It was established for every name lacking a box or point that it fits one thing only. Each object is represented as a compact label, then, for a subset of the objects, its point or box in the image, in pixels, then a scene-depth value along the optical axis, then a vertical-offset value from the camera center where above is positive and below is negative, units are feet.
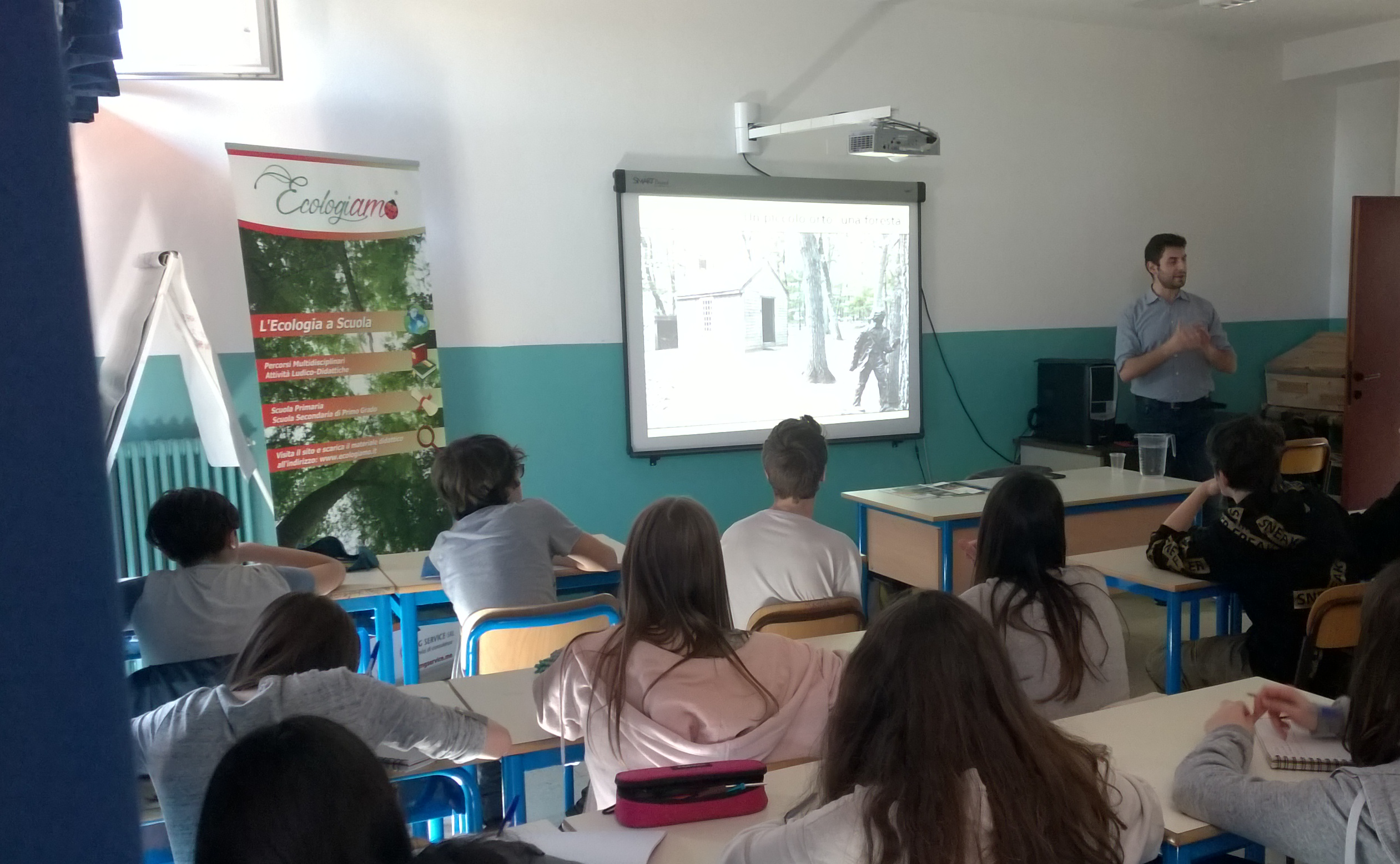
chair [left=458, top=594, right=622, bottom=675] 8.41 -2.52
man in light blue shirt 17.24 -0.69
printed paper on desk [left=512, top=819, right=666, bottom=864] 4.66 -2.39
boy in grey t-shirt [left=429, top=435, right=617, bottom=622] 9.61 -1.91
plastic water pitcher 14.65 -1.98
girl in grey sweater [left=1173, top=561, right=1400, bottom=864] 4.25 -2.15
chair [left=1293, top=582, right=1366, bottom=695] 7.79 -2.39
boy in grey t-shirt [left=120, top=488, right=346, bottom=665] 7.66 -1.86
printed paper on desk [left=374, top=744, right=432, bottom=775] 6.17 -2.57
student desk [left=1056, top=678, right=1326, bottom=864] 4.82 -2.43
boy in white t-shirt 9.07 -2.09
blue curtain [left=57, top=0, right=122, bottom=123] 5.95 +1.91
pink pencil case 4.98 -2.30
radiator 13.01 -1.73
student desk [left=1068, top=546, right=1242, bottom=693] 9.68 -2.62
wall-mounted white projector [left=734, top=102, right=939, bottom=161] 13.98 +2.64
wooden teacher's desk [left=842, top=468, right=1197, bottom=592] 13.09 -2.69
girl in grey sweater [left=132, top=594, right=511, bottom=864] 5.30 -1.95
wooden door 19.35 -0.88
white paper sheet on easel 12.66 -0.32
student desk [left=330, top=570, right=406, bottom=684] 10.39 -2.69
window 12.32 +3.77
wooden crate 20.93 -1.30
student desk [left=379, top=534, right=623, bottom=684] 10.64 -2.71
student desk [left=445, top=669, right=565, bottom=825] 6.44 -2.53
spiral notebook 5.40 -2.38
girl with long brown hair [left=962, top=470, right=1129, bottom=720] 6.72 -1.90
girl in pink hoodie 5.82 -2.03
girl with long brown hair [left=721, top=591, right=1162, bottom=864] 3.76 -1.73
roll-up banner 12.92 +0.01
